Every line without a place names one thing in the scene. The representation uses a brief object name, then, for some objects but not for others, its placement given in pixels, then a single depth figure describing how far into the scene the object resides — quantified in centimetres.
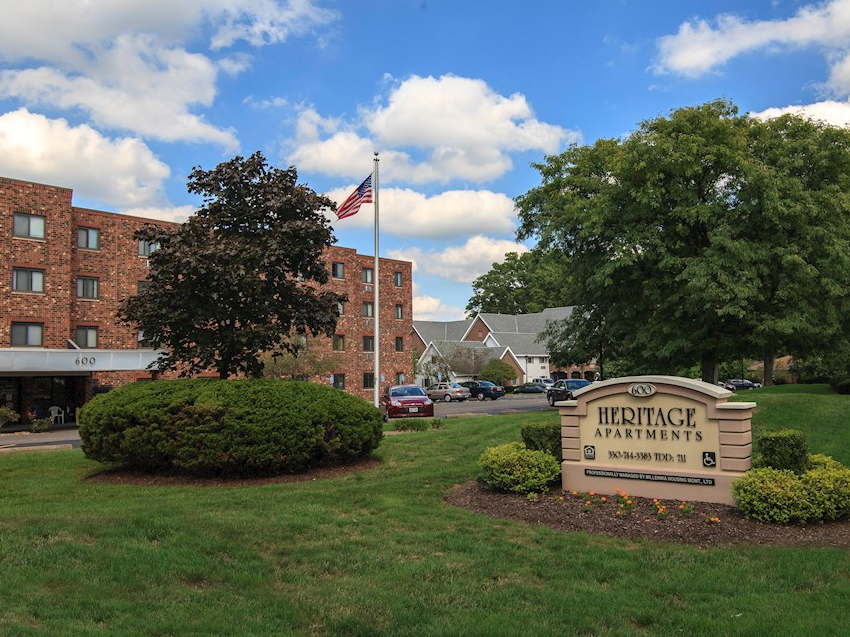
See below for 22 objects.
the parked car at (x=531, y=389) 6219
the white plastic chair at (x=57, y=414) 3566
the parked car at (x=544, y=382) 6372
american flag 2259
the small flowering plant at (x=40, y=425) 3078
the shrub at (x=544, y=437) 1062
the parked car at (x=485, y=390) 5425
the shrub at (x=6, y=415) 2855
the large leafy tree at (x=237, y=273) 1309
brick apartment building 3441
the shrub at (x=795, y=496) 798
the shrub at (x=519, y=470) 984
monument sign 896
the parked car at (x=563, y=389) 4016
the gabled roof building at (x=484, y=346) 6869
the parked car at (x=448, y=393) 5238
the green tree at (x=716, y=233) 2147
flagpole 2452
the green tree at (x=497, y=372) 6512
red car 2944
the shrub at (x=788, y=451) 874
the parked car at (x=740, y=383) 6244
